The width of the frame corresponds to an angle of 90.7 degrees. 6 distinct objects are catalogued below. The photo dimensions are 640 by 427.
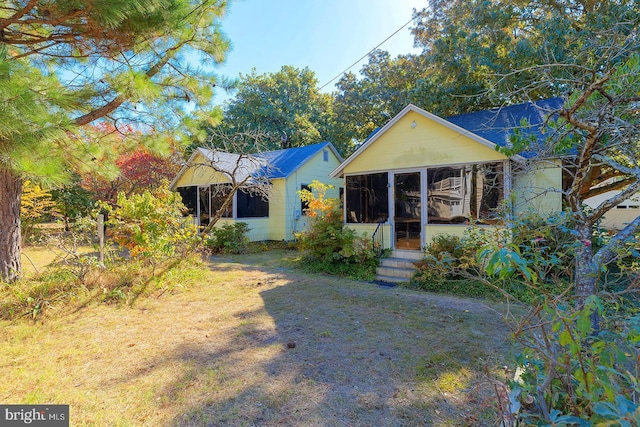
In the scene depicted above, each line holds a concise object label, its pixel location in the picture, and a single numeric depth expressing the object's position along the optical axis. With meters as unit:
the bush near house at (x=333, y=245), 8.04
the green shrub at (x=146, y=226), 6.02
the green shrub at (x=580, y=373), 1.33
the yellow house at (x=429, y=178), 7.04
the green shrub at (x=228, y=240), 11.45
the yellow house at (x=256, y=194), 12.87
